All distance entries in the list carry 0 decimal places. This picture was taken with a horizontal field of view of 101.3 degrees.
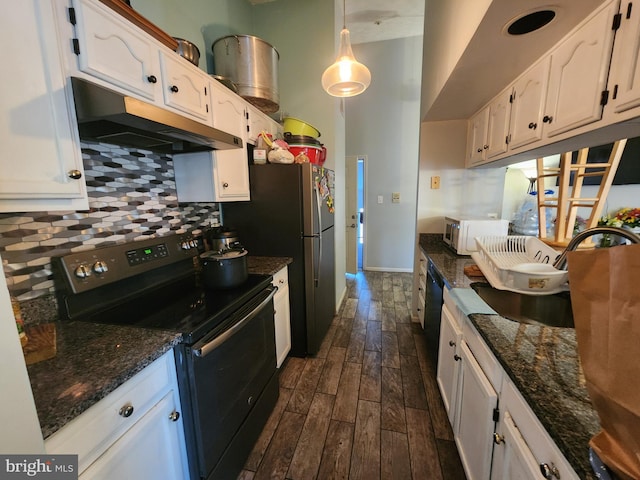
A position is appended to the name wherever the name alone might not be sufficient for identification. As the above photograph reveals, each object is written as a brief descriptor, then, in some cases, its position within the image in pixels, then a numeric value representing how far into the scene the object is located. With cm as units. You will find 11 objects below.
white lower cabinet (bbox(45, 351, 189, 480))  69
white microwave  200
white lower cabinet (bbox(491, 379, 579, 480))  60
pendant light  172
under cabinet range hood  88
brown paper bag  42
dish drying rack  134
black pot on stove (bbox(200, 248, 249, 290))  138
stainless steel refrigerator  198
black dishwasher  181
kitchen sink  120
